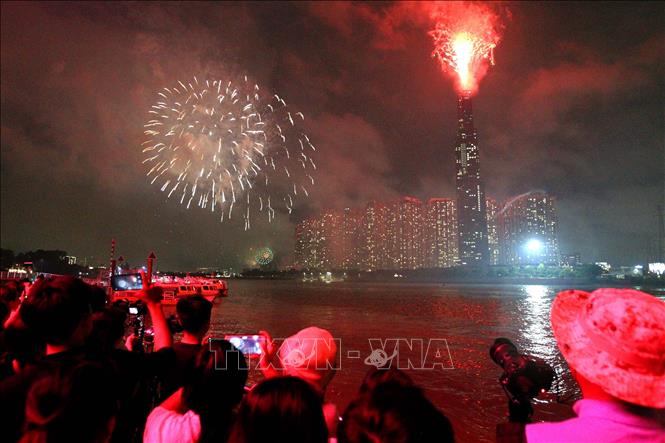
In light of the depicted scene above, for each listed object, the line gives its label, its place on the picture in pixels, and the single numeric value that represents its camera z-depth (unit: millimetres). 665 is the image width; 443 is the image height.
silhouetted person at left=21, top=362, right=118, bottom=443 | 1567
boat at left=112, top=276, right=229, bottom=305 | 45081
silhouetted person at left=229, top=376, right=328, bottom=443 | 1541
